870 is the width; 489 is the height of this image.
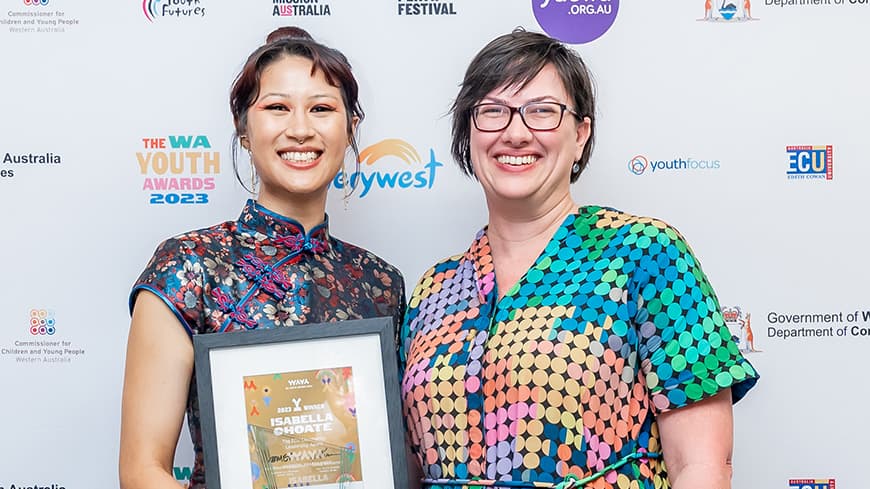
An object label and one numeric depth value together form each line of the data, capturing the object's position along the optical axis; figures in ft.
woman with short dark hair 4.78
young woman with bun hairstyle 5.23
